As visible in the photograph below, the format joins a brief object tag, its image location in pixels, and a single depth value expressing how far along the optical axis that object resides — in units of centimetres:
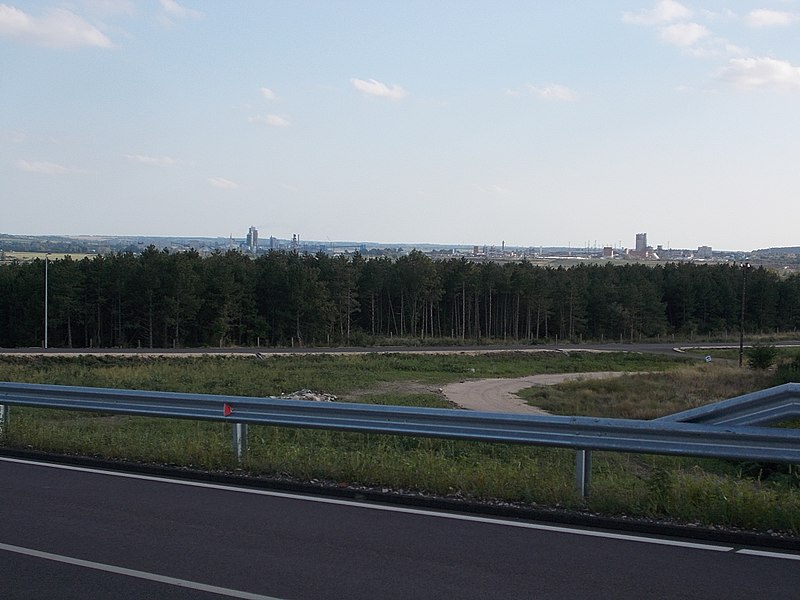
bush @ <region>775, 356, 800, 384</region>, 3597
